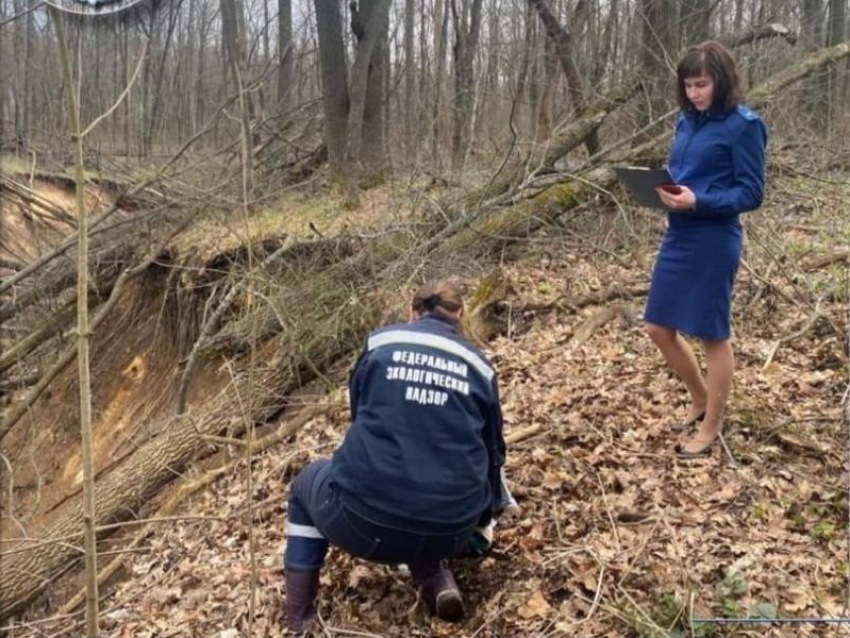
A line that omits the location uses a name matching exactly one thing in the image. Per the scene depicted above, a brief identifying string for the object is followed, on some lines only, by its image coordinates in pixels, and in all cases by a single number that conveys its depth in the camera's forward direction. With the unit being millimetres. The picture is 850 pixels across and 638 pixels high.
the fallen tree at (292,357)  5645
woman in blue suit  3471
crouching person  3049
